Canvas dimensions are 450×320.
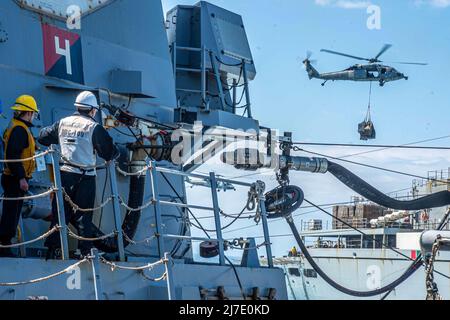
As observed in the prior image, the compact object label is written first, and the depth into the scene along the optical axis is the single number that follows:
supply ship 38.22
